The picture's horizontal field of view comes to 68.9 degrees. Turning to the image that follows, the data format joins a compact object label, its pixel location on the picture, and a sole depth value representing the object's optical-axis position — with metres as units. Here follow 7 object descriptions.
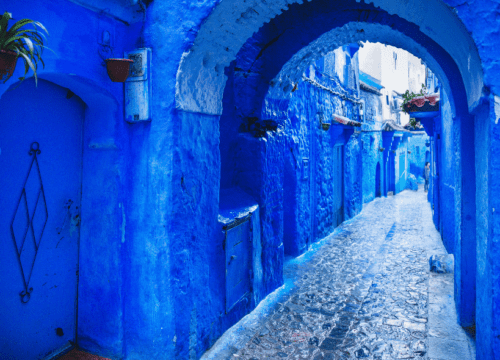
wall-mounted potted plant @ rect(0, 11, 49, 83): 2.12
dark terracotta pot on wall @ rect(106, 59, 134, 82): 3.00
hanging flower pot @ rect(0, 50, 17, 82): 2.13
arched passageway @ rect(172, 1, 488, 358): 3.09
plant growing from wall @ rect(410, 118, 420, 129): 10.59
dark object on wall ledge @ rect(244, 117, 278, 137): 5.18
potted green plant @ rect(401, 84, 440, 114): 8.10
